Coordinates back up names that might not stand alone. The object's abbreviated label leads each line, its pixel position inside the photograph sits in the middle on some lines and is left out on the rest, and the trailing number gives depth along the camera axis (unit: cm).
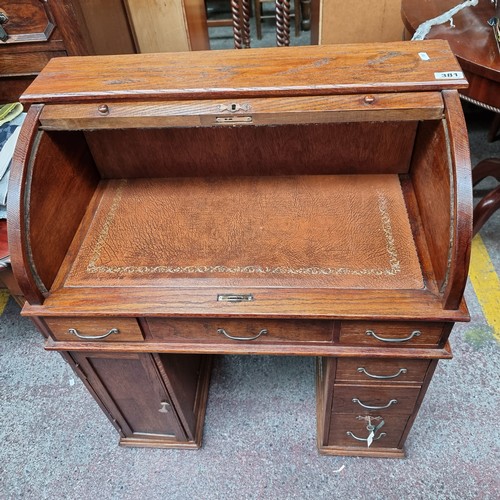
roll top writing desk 90
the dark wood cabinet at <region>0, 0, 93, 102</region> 134
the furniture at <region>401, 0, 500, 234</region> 128
